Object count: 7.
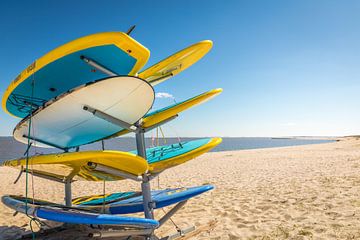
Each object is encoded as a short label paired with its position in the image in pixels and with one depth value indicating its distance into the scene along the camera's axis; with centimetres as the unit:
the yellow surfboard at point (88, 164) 258
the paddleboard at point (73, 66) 269
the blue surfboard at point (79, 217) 240
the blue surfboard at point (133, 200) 393
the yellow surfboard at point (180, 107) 366
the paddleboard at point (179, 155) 377
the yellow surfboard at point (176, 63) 376
